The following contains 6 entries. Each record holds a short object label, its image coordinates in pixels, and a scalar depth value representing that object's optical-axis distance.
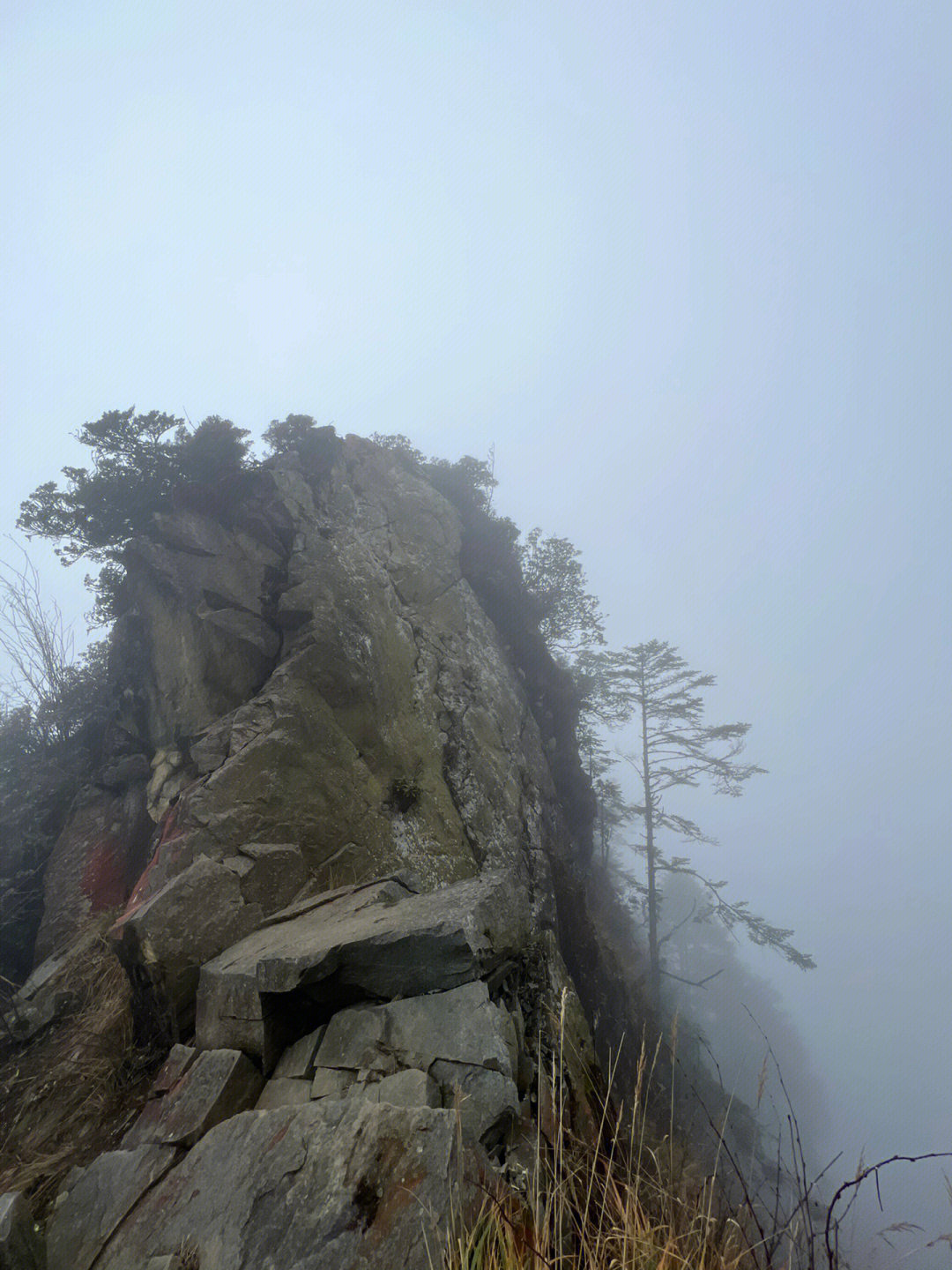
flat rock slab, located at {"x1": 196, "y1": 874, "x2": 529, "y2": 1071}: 4.74
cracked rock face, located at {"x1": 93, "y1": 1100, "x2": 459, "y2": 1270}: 3.08
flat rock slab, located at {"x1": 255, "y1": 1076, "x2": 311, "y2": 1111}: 4.36
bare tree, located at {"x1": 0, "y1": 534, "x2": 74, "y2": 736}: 11.73
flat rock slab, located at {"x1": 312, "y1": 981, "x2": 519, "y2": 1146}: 3.88
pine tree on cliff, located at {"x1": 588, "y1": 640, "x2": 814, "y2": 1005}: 20.91
